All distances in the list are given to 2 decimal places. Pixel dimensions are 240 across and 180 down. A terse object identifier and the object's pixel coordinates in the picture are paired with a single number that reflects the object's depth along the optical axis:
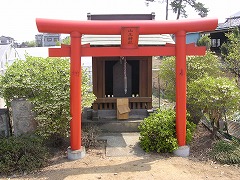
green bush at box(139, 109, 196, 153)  6.82
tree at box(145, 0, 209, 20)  33.03
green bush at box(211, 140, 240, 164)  6.46
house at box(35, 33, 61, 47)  82.18
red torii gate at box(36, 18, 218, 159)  6.24
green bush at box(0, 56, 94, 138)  6.61
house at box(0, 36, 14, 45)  82.81
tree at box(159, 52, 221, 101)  9.50
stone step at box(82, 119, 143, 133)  8.73
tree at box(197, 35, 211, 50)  25.44
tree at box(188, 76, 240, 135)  6.90
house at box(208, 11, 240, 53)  23.30
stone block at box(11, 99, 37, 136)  7.11
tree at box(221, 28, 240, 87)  11.16
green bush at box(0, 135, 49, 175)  5.92
